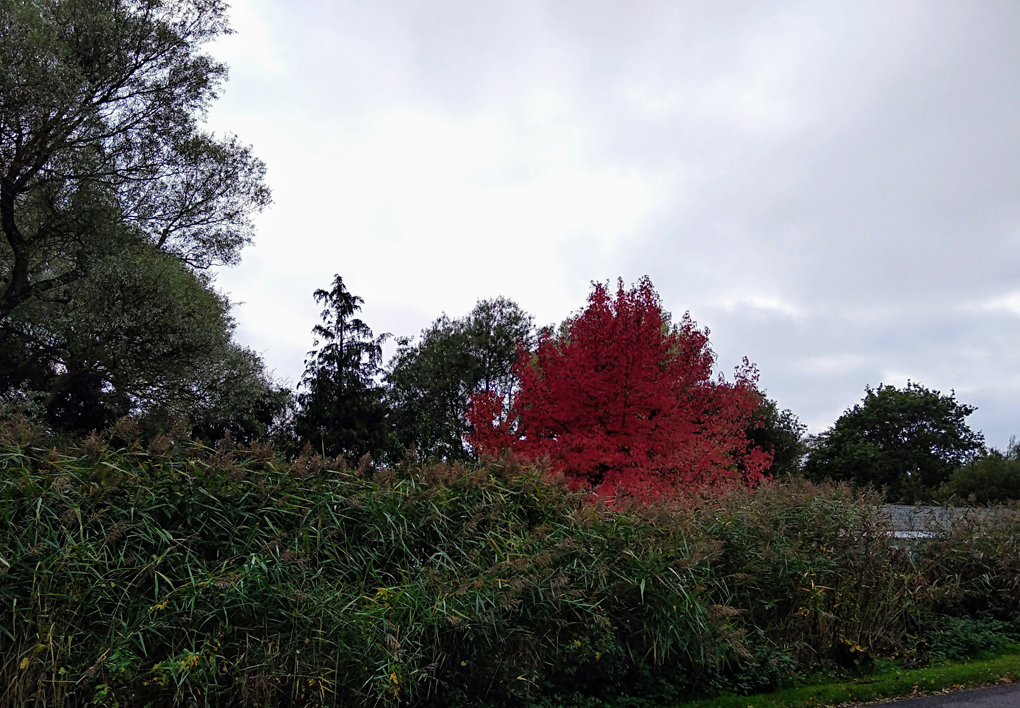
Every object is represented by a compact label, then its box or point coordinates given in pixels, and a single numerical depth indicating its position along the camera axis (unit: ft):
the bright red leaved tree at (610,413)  38.83
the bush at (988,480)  94.79
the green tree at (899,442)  132.26
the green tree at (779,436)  118.93
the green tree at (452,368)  126.21
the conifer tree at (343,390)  110.63
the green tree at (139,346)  48.60
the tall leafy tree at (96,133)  44.91
